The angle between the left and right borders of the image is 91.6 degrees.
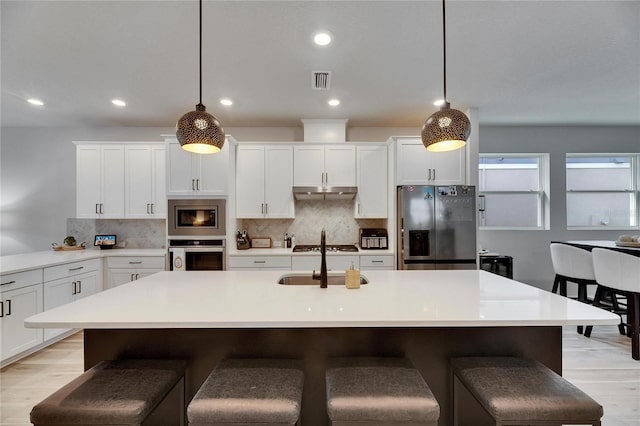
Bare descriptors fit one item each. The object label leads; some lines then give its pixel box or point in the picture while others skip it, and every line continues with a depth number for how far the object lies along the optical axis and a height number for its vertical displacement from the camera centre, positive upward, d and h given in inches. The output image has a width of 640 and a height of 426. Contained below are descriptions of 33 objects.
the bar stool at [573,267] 137.0 -22.8
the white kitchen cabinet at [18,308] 106.7 -31.3
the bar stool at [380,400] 46.0 -27.4
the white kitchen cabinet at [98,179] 163.0 +22.2
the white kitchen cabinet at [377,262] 153.9 -21.2
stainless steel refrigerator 146.6 -4.5
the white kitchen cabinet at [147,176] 163.3 +23.6
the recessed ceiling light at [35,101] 139.1 +54.7
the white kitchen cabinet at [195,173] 153.4 +23.4
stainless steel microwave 151.3 +1.3
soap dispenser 71.9 -13.8
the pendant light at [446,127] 66.5 +19.8
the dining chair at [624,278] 113.9 -23.4
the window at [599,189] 191.9 +17.5
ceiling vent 113.4 +53.2
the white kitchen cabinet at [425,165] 155.9 +26.9
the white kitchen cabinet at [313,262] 152.0 -20.9
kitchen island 55.3 -23.5
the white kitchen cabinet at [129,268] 153.5 -23.1
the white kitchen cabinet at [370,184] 163.2 +18.5
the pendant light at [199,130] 67.6 +19.9
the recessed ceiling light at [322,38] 90.1 +53.8
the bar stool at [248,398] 45.3 -27.1
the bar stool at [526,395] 46.1 -27.6
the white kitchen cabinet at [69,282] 124.0 -26.6
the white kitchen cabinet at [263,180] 162.6 +20.9
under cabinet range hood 157.8 +14.5
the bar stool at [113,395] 45.5 -27.2
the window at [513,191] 190.7 +16.6
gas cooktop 158.1 -15.0
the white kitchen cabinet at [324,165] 162.9 +28.5
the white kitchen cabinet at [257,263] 151.6 -20.9
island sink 89.6 -17.5
